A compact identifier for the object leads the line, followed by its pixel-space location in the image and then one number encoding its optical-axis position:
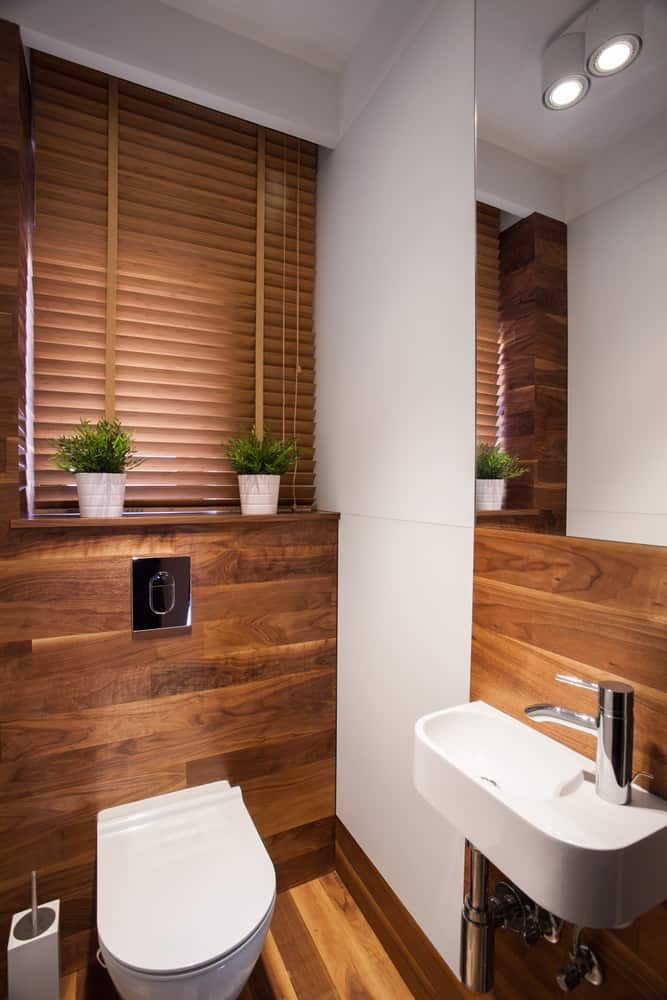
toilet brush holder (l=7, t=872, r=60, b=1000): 1.21
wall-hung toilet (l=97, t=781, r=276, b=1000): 1.01
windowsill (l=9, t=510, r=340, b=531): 1.38
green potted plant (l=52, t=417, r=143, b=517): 1.46
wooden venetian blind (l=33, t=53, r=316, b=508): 1.60
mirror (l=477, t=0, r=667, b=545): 0.87
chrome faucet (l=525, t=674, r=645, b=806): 0.79
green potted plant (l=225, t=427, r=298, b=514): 1.71
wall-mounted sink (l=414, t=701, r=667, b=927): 0.68
